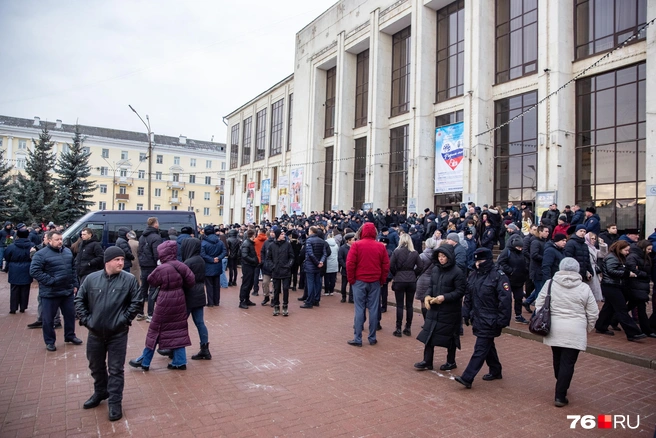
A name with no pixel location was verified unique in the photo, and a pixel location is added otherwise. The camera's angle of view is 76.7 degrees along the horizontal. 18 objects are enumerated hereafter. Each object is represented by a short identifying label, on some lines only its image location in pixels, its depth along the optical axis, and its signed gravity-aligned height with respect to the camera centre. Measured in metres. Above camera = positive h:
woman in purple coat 5.66 -1.25
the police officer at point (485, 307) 5.30 -1.07
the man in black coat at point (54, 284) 6.78 -1.10
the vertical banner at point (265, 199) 41.67 +2.31
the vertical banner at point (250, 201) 44.87 +2.26
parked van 13.32 -0.06
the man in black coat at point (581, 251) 8.34 -0.49
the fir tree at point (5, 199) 25.89 +1.25
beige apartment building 58.59 +8.52
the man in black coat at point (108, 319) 4.45 -1.07
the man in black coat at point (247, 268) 10.78 -1.22
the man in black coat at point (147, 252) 9.09 -0.71
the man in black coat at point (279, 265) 9.80 -1.04
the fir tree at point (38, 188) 26.50 +1.99
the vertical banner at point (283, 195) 37.50 +2.50
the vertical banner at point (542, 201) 18.11 +1.12
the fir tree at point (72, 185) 27.41 +2.29
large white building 17.12 +6.45
